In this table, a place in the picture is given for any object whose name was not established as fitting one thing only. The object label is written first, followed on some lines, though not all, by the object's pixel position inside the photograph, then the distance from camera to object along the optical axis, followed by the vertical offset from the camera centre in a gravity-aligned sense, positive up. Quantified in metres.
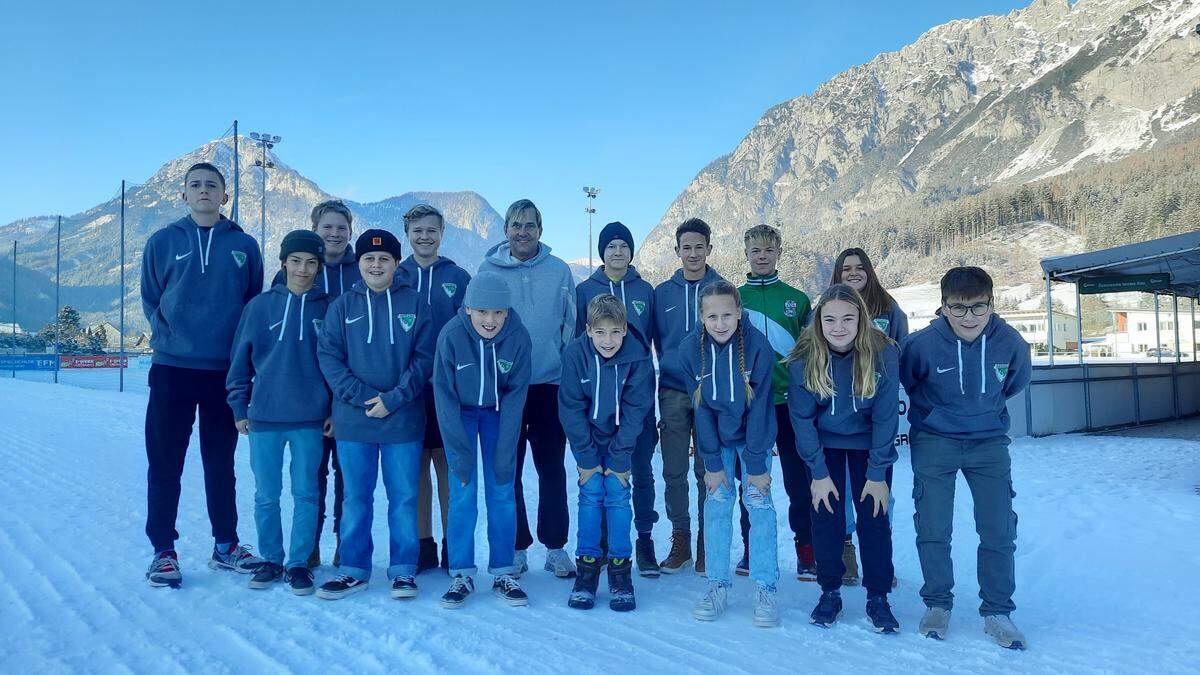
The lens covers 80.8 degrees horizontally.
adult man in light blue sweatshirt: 3.83 +0.09
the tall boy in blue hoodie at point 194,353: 3.62 +0.03
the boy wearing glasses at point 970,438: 3.06 -0.39
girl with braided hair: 3.27 -0.33
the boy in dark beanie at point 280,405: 3.54 -0.23
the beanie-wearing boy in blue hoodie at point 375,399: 3.48 -0.21
